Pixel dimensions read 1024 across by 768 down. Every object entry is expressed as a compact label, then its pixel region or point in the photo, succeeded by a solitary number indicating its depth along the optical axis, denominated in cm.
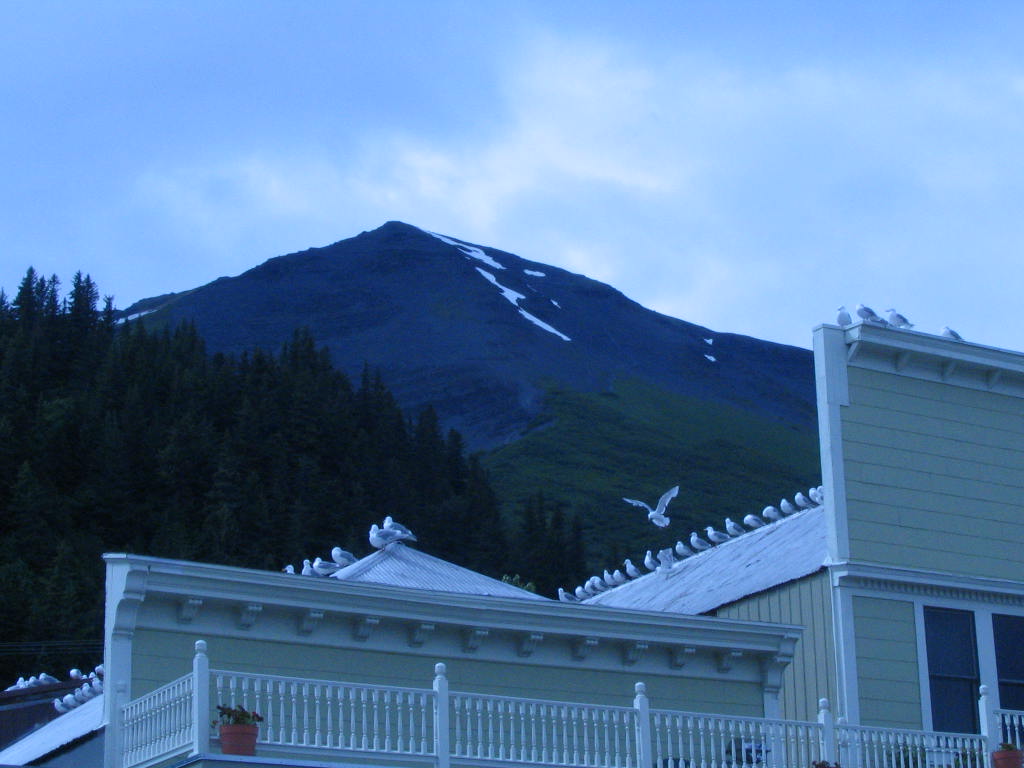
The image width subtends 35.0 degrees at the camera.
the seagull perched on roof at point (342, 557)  2761
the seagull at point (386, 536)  2741
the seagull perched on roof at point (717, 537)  3269
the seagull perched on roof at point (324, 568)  2539
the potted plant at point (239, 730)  1812
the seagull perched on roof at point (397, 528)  2748
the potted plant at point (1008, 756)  2253
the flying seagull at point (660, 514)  3163
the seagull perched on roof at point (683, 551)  3350
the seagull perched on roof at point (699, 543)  3330
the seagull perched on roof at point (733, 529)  3306
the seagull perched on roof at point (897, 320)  2616
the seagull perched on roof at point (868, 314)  2562
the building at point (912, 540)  2438
